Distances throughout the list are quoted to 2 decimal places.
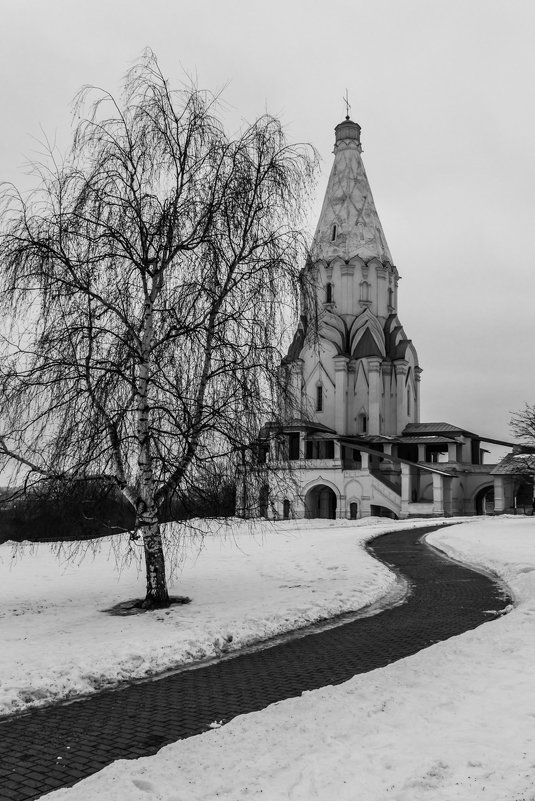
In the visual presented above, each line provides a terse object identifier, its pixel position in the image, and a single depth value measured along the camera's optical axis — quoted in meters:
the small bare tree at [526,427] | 40.78
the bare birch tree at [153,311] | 12.04
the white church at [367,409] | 56.91
